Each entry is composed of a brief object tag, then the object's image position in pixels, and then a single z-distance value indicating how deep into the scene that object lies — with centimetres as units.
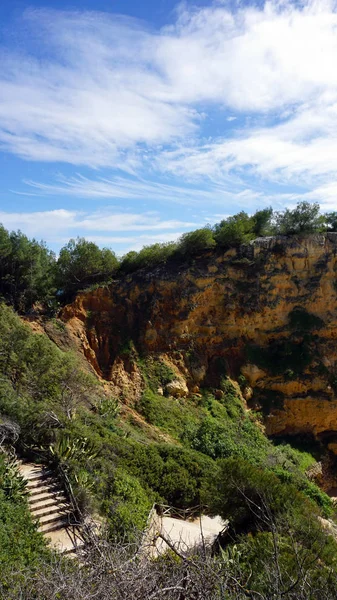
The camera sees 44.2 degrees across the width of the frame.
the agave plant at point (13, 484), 1009
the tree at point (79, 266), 2466
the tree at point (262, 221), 2900
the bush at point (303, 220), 2764
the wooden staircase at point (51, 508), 985
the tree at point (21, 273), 2291
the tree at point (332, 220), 2962
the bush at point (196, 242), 2653
